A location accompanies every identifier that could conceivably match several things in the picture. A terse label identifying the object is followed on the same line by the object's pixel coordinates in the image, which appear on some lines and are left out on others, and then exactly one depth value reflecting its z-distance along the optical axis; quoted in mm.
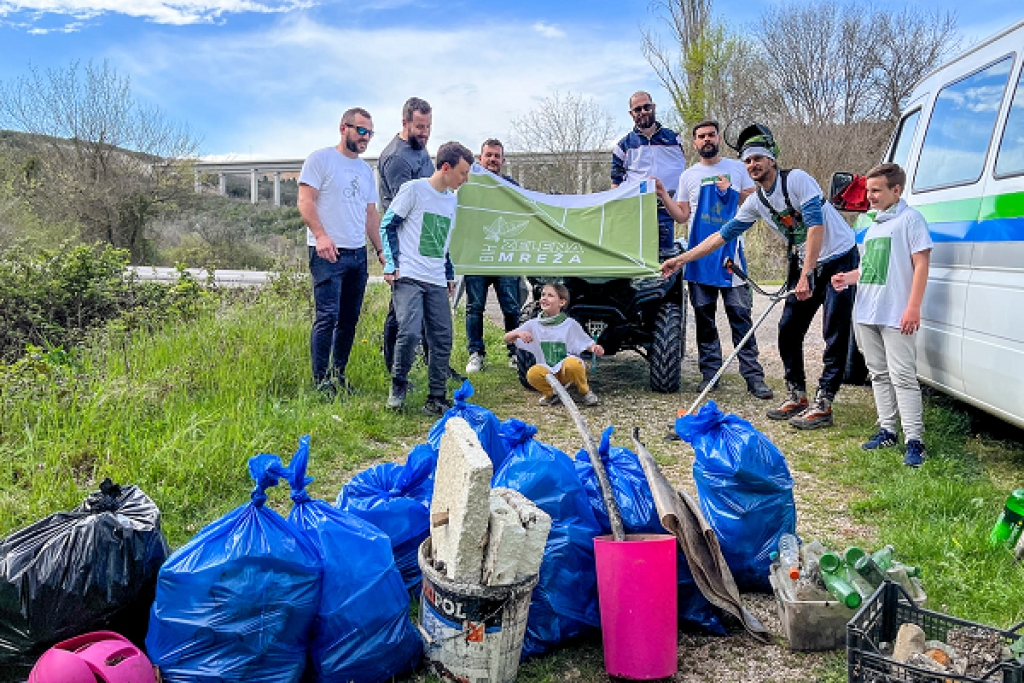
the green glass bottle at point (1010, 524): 3270
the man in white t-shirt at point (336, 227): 5770
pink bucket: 2463
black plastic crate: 1985
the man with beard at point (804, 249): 5223
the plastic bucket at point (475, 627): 2352
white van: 4031
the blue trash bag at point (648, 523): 2799
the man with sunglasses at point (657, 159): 7023
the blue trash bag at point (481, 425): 3428
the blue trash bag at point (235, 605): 2268
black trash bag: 2262
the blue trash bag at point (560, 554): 2672
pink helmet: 2107
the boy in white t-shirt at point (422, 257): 5496
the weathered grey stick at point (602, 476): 2584
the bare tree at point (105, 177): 26469
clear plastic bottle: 2717
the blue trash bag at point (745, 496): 3020
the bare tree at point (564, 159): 20156
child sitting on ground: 6168
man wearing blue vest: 6297
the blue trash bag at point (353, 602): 2402
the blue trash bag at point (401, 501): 2895
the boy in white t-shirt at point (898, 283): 4480
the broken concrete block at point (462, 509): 2246
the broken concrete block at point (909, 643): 2207
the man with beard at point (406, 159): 6297
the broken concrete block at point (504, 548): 2295
